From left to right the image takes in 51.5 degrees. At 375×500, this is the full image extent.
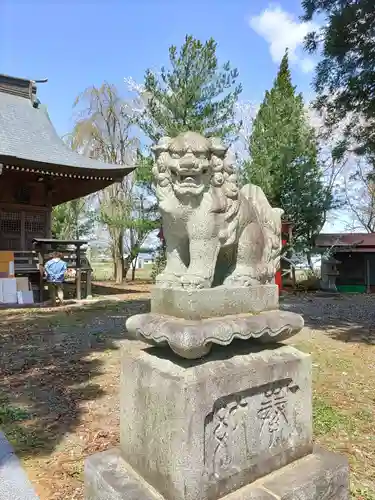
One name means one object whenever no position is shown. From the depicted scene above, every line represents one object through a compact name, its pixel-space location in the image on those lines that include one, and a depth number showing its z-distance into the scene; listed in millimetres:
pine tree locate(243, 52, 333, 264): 15070
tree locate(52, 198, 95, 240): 21469
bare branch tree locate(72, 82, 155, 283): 18828
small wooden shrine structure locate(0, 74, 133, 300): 10922
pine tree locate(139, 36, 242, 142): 12891
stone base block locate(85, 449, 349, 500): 1953
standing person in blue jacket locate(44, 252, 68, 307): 10172
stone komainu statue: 2064
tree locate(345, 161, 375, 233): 23361
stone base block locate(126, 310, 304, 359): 1828
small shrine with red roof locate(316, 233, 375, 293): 15656
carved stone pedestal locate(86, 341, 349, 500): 1814
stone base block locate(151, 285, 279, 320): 1998
